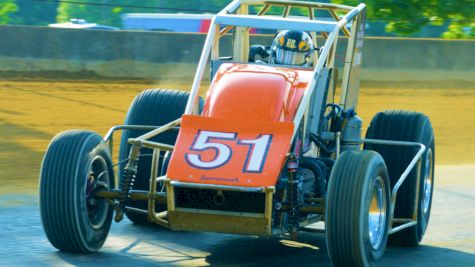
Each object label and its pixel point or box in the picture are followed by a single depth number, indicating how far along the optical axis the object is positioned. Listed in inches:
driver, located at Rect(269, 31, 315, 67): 681.6
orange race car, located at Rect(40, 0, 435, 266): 556.7
